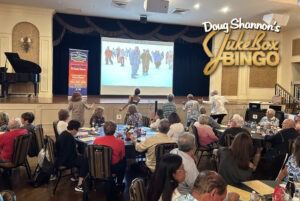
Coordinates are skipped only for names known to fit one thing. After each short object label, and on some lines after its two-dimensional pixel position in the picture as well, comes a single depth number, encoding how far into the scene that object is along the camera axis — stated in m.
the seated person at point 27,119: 5.71
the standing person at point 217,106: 9.68
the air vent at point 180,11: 11.86
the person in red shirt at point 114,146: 4.49
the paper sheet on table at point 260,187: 2.92
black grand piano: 10.27
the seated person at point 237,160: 3.34
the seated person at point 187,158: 3.19
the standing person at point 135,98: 8.77
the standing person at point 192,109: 8.71
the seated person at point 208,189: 2.11
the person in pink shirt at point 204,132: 6.31
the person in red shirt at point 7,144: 4.80
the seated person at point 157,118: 6.41
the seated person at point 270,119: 6.75
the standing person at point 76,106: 7.39
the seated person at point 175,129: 5.75
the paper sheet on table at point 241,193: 2.76
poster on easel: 11.29
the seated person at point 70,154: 4.84
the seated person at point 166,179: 2.64
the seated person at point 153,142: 4.59
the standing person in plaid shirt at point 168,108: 8.36
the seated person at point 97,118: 6.50
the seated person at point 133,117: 6.50
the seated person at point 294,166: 3.23
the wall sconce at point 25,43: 11.93
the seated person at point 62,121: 5.59
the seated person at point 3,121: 5.64
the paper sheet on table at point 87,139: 5.14
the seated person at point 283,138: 5.24
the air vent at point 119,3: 10.84
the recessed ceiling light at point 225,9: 11.44
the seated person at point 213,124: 6.76
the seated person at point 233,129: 5.57
